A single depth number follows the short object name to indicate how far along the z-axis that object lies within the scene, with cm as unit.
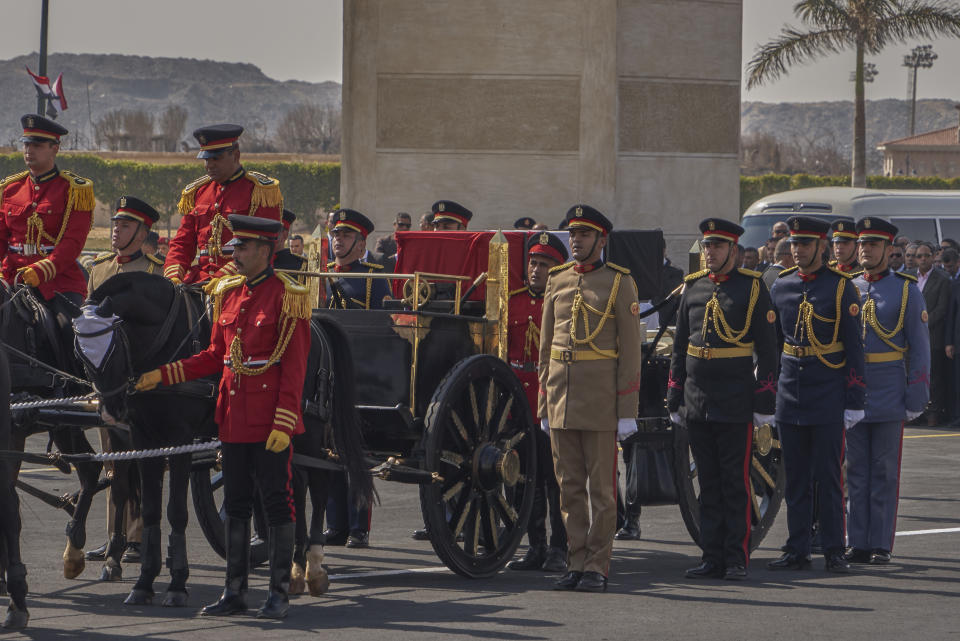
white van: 4731
